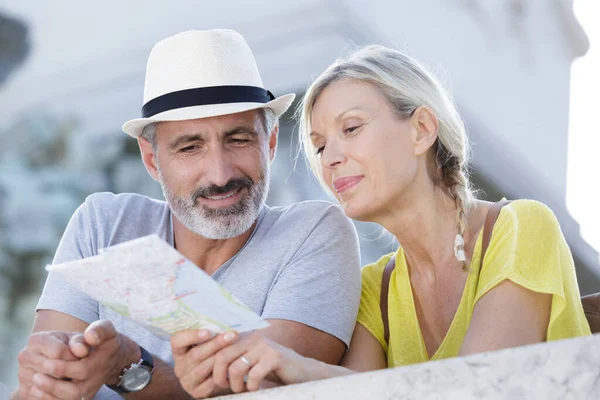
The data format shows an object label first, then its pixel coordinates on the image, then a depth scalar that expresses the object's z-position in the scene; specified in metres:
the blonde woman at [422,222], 1.81
